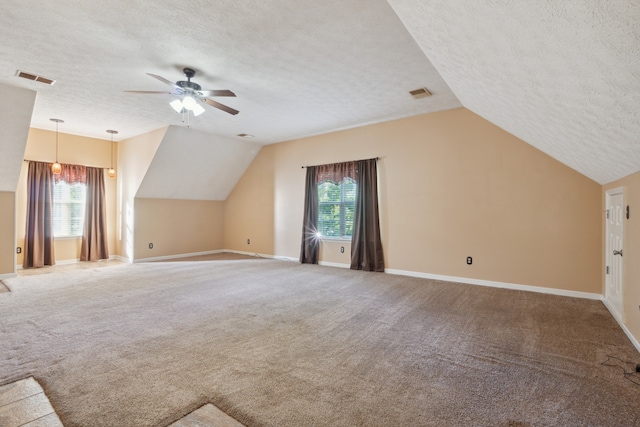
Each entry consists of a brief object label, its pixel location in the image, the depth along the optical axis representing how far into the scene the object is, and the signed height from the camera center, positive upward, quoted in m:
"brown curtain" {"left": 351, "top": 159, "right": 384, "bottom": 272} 5.75 -0.18
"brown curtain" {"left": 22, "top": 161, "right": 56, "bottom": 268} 6.05 -0.04
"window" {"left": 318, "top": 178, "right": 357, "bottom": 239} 6.29 +0.14
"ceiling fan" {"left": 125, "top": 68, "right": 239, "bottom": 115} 3.53 +1.41
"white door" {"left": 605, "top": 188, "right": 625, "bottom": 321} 3.29 -0.41
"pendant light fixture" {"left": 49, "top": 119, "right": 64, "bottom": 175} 5.75 +0.88
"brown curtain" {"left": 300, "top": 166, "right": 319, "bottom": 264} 6.63 -0.12
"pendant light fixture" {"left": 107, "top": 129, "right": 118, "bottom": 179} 6.38 +1.01
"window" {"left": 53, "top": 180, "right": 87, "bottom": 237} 6.55 +0.13
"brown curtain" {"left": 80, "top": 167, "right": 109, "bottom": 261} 6.85 -0.11
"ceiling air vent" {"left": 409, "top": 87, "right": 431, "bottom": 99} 4.18 +1.67
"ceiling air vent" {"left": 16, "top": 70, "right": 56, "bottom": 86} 3.66 +1.68
